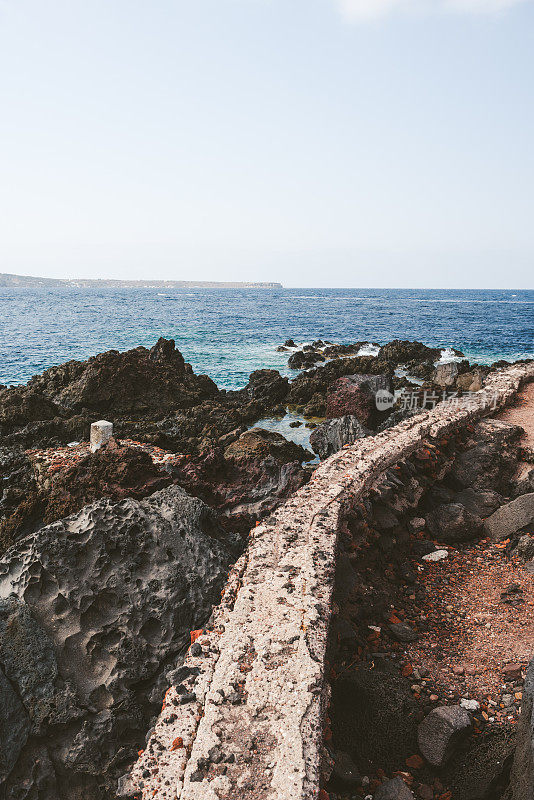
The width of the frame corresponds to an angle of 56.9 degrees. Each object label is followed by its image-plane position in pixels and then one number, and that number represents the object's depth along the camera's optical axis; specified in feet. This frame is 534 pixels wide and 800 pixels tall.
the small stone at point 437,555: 18.56
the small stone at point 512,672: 11.98
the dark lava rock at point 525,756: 7.76
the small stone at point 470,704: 11.39
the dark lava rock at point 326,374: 58.54
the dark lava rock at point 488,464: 23.66
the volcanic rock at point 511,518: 18.78
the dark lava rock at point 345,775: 9.75
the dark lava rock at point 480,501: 21.45
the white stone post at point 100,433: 33.73
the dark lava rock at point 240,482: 20.49
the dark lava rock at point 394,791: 8.96
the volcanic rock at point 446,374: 61.41
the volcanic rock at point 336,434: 36.70
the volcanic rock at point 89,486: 18.03
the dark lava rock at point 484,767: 9.27
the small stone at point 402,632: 14.11
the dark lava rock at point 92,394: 43.91
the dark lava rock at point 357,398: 45.29
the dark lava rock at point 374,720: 10.69
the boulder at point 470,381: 49.95
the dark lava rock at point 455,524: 19.66
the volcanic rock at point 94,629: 10.42
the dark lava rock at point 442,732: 10.27
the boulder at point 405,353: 89.56
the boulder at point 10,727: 9.78
